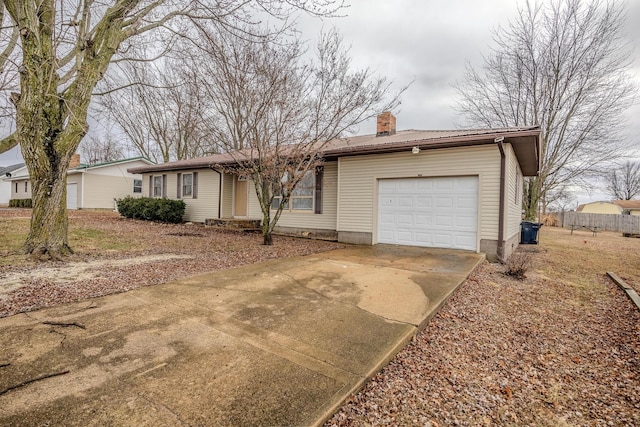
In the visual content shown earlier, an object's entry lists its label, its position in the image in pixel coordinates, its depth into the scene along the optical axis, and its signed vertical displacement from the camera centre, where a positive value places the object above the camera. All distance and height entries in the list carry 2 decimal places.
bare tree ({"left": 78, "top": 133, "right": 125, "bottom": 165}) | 31.99 +5.57
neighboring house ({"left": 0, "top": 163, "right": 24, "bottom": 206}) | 32.34 +1.04
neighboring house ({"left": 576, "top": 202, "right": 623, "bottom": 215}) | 39.66 +0.59
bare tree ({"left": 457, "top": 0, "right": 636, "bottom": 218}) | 15.02 +6.79
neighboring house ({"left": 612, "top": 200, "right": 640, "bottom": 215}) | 38.09 +0.73
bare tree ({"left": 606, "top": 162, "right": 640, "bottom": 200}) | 46.16 +4.21
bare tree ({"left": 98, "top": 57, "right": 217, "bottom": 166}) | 16.89 +5.99
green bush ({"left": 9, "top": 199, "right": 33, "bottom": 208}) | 22.03 -0.14
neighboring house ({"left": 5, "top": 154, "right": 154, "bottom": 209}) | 20.25 +1.35
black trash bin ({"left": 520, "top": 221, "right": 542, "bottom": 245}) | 12.42 -0.91
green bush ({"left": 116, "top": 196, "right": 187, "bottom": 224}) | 13.67 -0.26
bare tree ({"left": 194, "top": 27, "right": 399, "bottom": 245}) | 7.95 +2.82
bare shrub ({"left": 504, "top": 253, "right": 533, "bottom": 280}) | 6.15 -1.16
